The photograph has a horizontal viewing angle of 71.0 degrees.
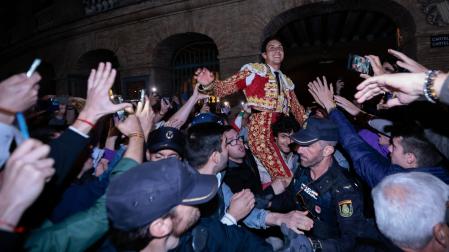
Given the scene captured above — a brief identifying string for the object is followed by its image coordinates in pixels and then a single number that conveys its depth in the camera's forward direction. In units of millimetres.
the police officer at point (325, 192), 2434
